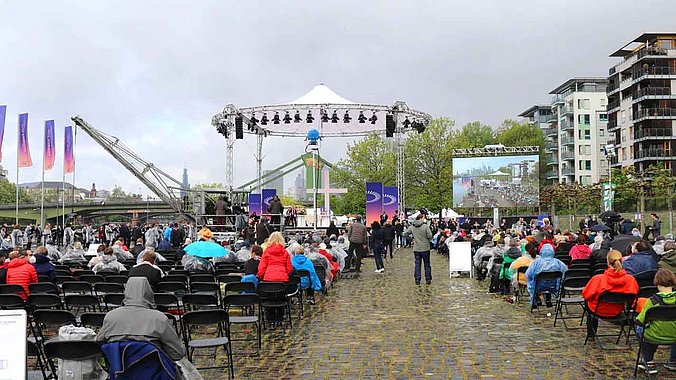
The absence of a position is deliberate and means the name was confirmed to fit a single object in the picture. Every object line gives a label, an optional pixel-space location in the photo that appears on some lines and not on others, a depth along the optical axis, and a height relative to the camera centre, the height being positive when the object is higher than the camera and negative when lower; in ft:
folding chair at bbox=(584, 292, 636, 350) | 27.89 -3.91
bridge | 225.56 +2.85
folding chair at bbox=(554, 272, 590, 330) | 32.99 -3.67
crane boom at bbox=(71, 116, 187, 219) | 120.57 +8.36
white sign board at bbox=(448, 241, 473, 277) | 62.13 -4.05
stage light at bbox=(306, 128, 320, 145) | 106.11 +11.76
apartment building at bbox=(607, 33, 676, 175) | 216.33 +33.85
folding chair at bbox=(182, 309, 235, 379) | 23.38 -3.49
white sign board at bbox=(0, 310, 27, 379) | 16.96 -3.11
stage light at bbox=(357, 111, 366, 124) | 105.17 +14.32
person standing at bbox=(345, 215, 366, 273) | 66.03 -2.23
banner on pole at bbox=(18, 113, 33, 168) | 113.29 +12.02
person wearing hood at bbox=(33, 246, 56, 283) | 40.16 -2.69
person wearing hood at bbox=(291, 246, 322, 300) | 41.83 -3.13
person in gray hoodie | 17.97 -2.74
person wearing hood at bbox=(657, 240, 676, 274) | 35.70 -2.56
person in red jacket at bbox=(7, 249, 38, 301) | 36.78 -2.87
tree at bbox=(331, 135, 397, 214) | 209.12 +14.32
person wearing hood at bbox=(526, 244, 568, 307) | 38.27 -3.12
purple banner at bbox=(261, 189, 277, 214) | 123.85 +3.52
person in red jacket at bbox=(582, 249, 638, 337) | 28.25 -2.99
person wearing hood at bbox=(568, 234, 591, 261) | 47.78 -2.68
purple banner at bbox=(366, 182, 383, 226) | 108.17 +1.93
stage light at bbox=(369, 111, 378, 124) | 109.40 +14.65
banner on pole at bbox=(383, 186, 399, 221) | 112.57 +1.99
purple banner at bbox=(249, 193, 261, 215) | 123.54 +2.13
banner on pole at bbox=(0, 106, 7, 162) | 104.15 +14.69
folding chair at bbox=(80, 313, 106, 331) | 22.81 -3.25
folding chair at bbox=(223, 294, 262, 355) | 28.37 -3.65
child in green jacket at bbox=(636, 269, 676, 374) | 23.66 -3.94
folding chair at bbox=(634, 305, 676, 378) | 23.20 -3.40
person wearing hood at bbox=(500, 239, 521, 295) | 46.91 -3.20
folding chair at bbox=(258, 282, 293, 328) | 34.24 -3.91
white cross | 111.86 +3.69
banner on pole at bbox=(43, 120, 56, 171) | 117.39 +11.89
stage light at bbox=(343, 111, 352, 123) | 105.60 +14.40
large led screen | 130.11 +5.81
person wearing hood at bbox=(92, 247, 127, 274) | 43.86 -3.00
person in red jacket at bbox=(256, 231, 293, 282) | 35.83 -2.48
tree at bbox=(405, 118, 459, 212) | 194.39 +13.78
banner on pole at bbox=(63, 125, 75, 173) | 119.44 +11.69
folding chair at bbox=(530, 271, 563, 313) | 37.16 -3.56
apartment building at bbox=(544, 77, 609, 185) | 290.35 +33.57
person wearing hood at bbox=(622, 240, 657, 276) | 33.50 -2.45
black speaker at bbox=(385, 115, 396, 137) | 108.06 +13.59
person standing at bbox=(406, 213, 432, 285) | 52.87 -2.33
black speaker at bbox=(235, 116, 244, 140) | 107.86 +13.41
